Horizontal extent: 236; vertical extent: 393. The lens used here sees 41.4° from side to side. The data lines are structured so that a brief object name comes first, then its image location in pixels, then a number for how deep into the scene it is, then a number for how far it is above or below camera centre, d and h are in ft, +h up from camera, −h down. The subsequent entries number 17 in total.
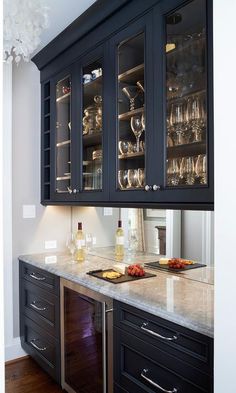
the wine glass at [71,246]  8.90 -1.65
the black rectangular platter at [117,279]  5.93 -1.76
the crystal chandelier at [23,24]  4.88 +2.70
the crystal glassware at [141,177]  5.70 +0.20
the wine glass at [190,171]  4.82 +0.27
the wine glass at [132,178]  5.89 +0.19
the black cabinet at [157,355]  3.83 -2.31
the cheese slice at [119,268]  6.53 -1.71
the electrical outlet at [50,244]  9.48 -1.71
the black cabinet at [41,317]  7.30 -3.31
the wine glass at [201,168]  4.55 +0.29
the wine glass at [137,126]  5.85 +1.19
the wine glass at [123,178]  6.16 +0.20
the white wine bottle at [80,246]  8.15 -1.52
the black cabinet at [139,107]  4.70 +1.52
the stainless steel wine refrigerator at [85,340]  5.48 -3.00
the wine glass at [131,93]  5.90 +1.83
